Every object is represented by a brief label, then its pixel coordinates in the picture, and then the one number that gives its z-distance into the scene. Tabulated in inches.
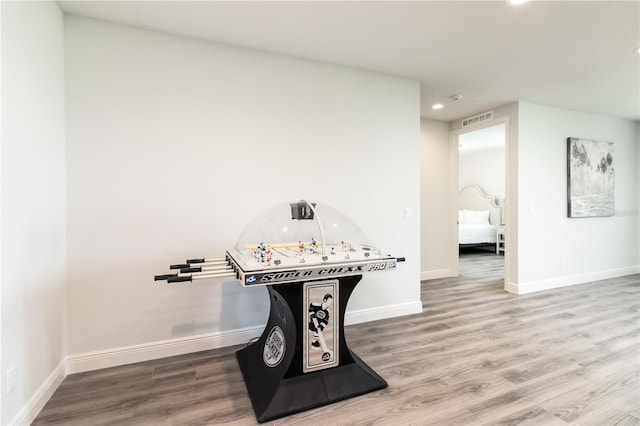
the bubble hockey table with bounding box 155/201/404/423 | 70.5
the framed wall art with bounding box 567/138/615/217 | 177.5
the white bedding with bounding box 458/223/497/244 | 281.7
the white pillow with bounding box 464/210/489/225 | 313.1
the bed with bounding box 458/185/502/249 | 285.3
